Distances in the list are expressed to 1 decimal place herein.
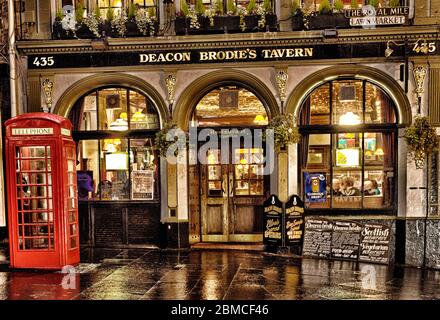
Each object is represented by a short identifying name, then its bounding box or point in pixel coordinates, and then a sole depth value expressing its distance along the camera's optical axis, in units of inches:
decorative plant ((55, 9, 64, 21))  420.2
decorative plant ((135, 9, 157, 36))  410.0
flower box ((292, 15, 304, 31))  400.2
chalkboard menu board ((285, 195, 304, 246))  404.5
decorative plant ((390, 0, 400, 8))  397.1
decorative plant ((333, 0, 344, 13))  398.3
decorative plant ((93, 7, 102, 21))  418.3
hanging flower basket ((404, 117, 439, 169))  378.6
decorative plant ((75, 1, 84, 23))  419.8
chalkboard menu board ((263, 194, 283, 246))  406.3
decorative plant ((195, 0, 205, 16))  407.2
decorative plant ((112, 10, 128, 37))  412.2
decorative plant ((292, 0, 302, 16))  400.7
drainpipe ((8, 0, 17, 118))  405.4
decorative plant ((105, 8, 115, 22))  417.7
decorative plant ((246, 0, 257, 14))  404.2
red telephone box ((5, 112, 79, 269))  335.9
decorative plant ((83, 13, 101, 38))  414.0
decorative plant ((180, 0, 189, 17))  407.8
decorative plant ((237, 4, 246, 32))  404.2
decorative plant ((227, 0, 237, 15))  406.5
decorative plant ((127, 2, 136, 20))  414.9
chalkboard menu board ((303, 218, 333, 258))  398.9
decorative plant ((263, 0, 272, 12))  403.5
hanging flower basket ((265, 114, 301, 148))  390.3
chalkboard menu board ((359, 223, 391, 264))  382.6
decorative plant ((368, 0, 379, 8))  396.8
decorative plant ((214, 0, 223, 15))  409.7
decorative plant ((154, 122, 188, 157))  403.5
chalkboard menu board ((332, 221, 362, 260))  390.9
